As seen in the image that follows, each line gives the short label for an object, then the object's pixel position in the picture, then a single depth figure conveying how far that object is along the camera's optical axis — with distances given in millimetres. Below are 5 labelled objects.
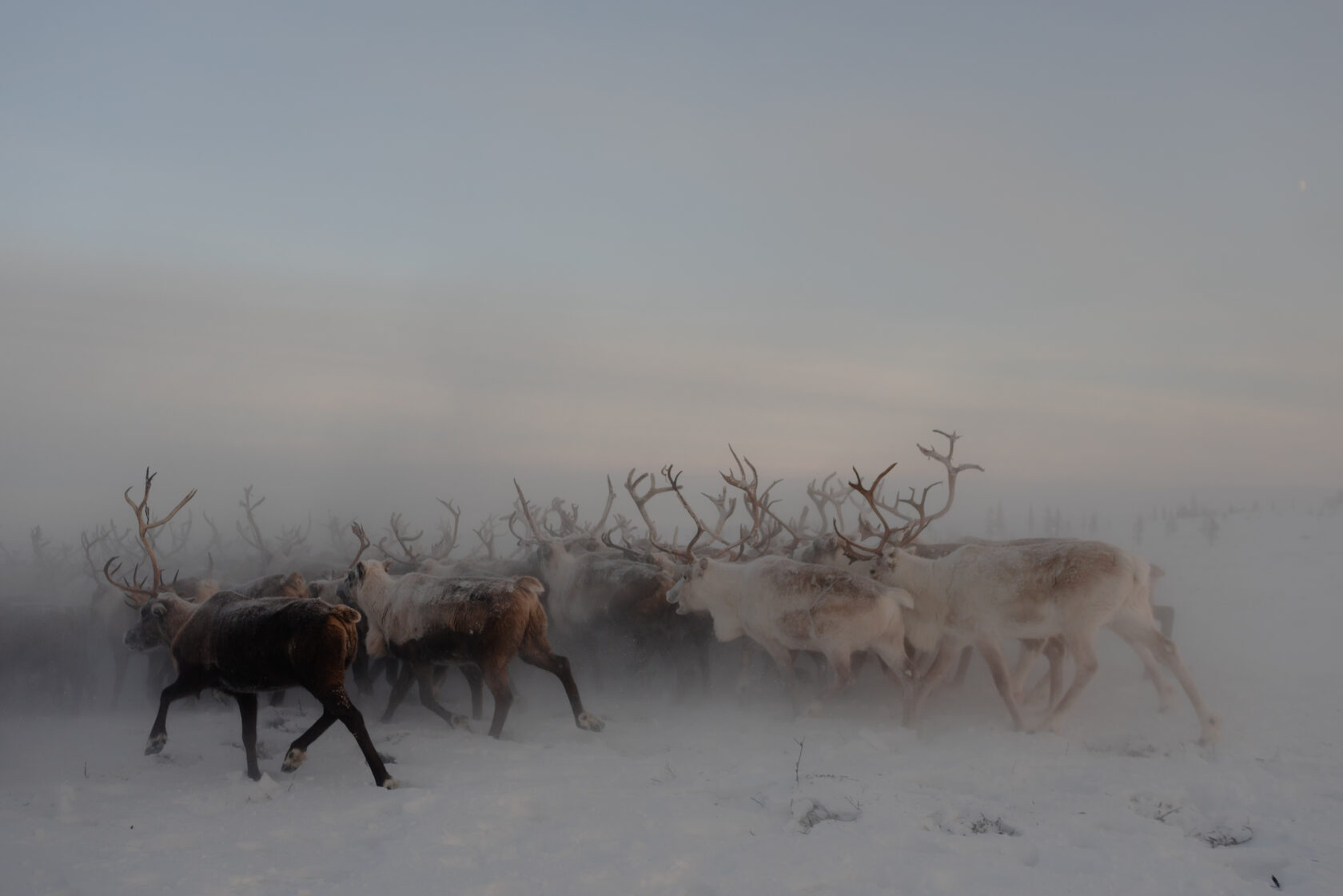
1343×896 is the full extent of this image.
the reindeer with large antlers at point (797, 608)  7184
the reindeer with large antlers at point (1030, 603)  6379
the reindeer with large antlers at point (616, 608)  8922
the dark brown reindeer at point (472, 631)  6887
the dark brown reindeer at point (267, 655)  5406
